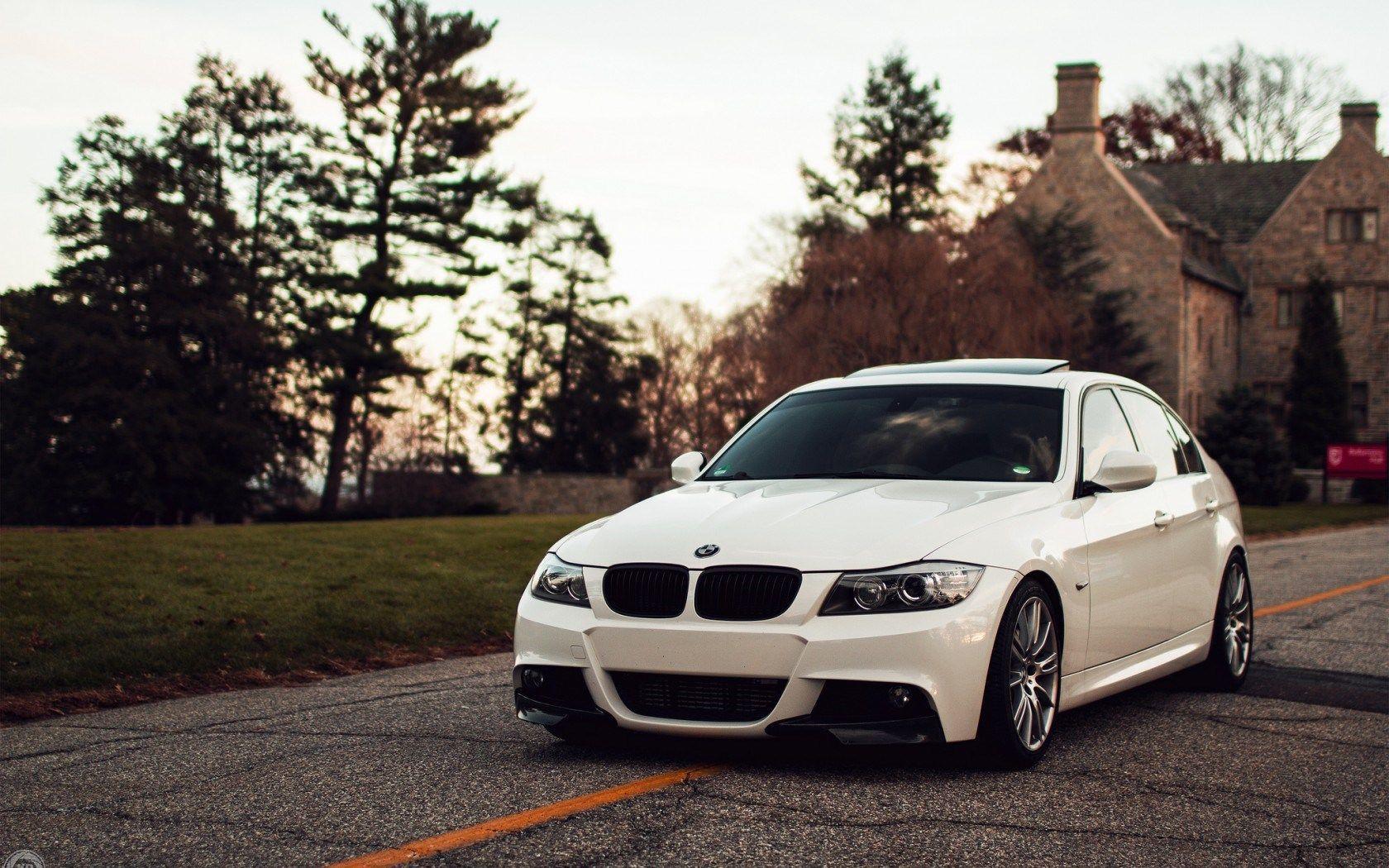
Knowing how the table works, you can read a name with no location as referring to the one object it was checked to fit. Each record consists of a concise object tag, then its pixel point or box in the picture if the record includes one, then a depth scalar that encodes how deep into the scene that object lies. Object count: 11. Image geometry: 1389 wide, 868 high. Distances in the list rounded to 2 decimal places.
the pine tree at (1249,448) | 45.78
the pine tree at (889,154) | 58.97
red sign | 46.19
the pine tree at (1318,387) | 58.19
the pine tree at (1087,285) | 52.47
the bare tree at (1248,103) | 72.31
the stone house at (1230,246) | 57.31
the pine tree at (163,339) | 45.19
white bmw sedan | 5.61
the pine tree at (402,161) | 47.84
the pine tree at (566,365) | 63.59
